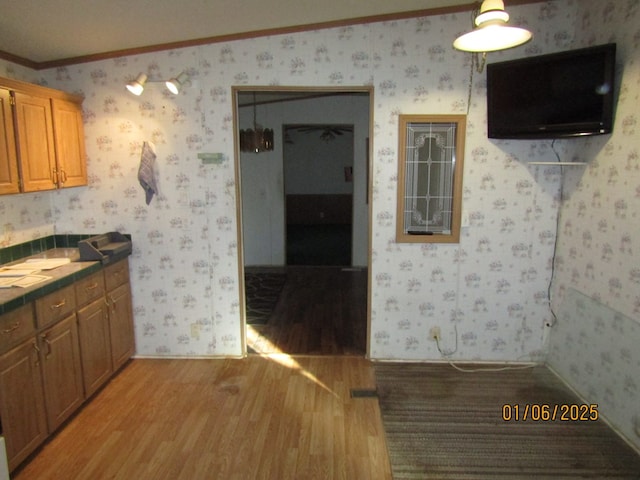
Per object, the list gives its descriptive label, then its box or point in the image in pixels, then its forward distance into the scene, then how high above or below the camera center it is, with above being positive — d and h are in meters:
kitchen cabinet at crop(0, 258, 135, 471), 2.27 -1.01
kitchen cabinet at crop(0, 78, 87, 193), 2.67 +0.29
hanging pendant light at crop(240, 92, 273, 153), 5.71 +0.54
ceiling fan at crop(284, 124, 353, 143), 10.61 +1.20
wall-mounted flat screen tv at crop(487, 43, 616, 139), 2.64 +0.55
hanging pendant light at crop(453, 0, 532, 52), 1.79 +0.62
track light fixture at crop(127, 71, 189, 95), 3.14 +0.71
